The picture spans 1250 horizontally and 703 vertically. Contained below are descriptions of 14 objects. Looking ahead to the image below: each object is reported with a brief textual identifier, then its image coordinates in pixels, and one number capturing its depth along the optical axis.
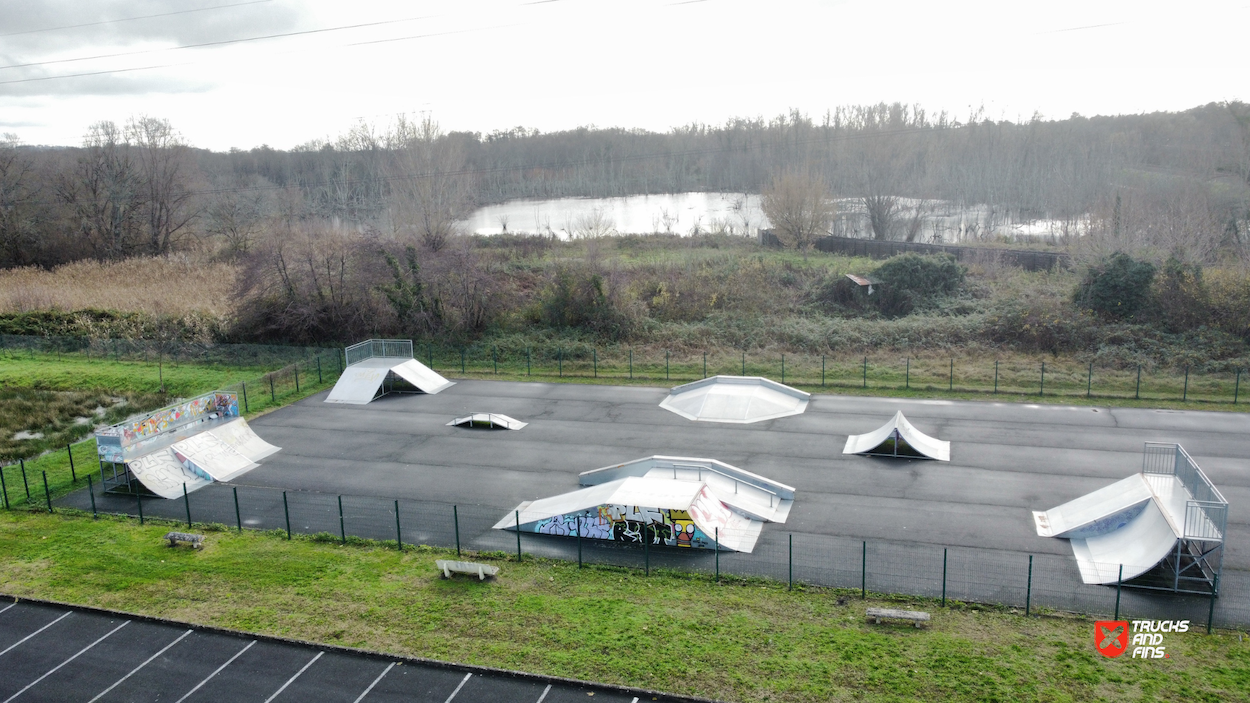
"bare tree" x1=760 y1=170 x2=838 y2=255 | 59.59
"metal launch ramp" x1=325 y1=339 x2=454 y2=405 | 34.53
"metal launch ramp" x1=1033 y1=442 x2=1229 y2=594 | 16.81
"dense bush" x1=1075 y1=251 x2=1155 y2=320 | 40.72
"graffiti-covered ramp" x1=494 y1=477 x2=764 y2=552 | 19.50
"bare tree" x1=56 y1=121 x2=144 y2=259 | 71.94
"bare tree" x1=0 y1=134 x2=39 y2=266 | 68.94
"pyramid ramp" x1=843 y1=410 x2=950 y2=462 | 25.69
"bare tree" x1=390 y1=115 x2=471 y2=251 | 54.44
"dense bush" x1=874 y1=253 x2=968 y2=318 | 46.41
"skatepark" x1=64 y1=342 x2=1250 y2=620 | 18.52
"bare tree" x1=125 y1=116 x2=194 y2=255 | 73.75
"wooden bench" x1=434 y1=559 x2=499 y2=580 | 18.12
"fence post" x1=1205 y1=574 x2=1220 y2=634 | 15.21
